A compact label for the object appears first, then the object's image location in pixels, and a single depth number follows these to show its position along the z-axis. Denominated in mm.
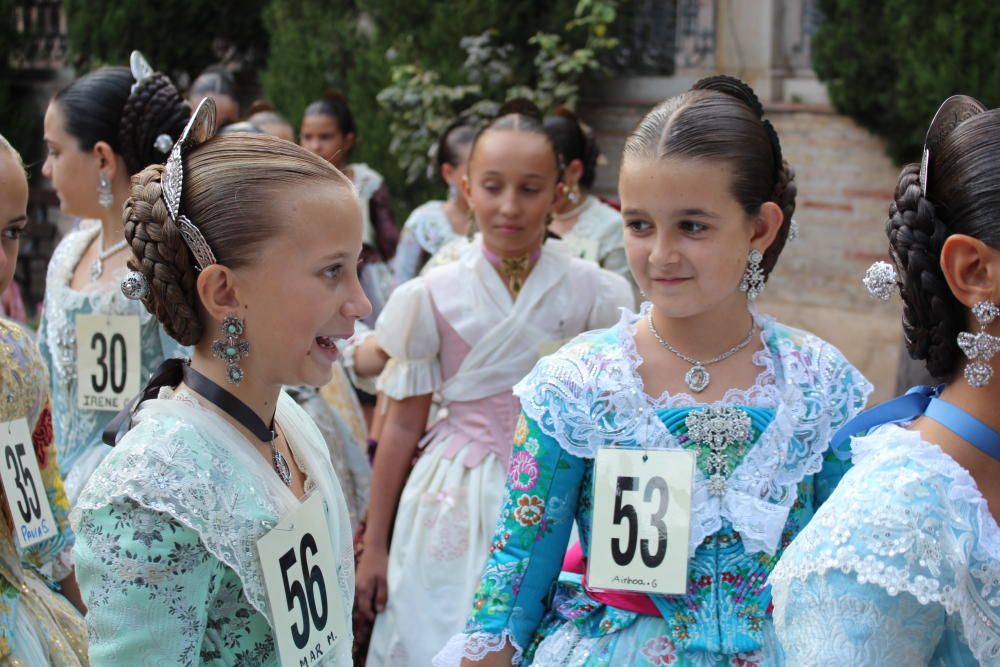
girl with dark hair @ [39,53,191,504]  3904
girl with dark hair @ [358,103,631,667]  3768
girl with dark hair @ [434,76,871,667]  2379
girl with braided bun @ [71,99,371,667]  1921
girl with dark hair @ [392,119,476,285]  6734
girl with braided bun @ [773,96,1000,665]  1594
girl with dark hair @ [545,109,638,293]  6020
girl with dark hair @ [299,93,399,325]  7340
